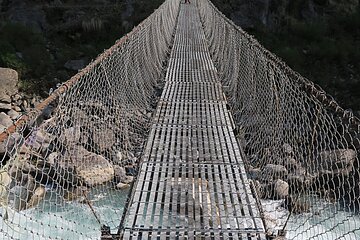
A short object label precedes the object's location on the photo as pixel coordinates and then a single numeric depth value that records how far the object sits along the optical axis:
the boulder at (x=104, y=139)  3.91
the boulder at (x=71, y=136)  3.45
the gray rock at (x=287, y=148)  3.72
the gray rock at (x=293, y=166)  3.52
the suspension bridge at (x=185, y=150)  1.81
